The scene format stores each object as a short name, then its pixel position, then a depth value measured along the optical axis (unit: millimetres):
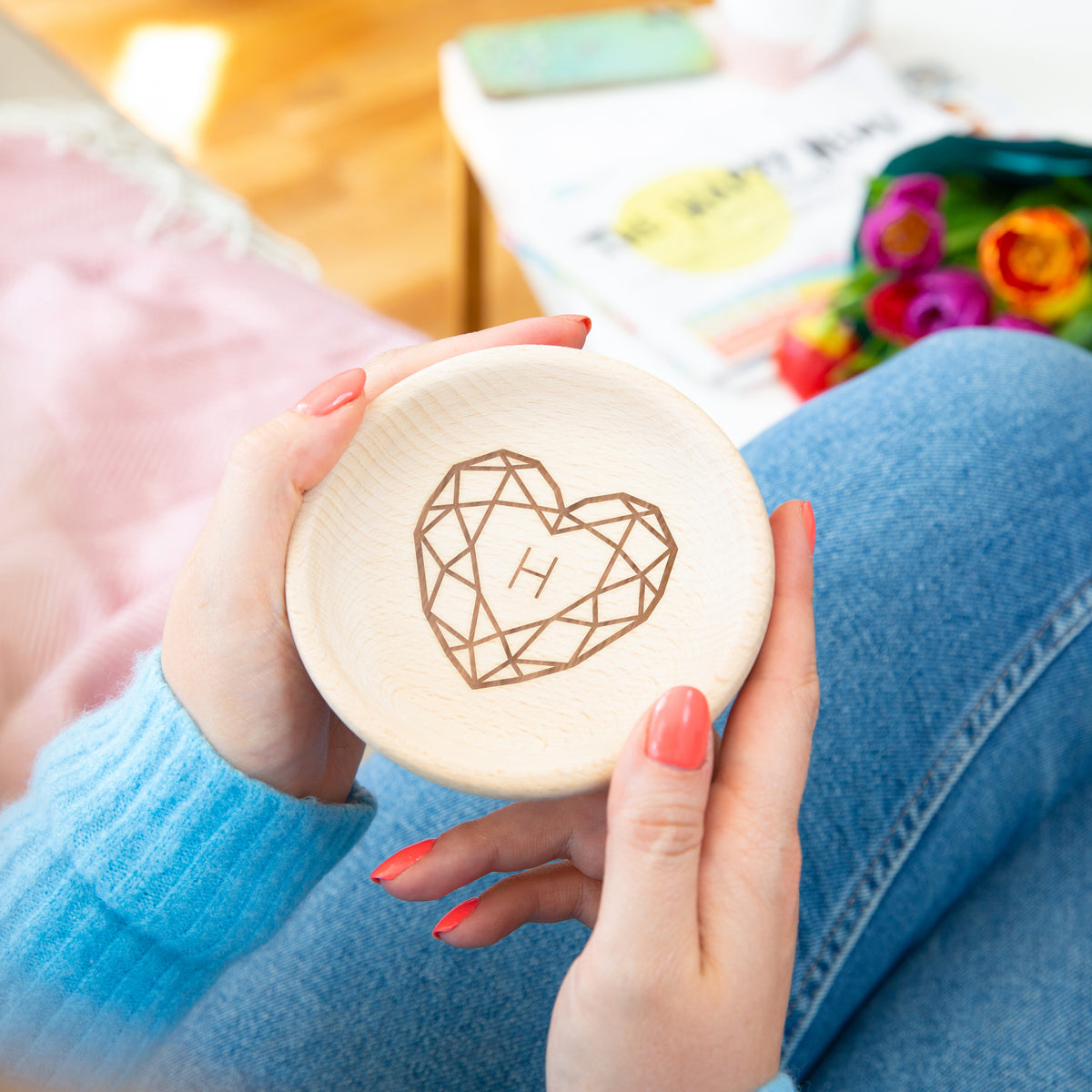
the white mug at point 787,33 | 1098
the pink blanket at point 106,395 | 743
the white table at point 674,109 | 990
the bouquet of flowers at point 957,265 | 826
